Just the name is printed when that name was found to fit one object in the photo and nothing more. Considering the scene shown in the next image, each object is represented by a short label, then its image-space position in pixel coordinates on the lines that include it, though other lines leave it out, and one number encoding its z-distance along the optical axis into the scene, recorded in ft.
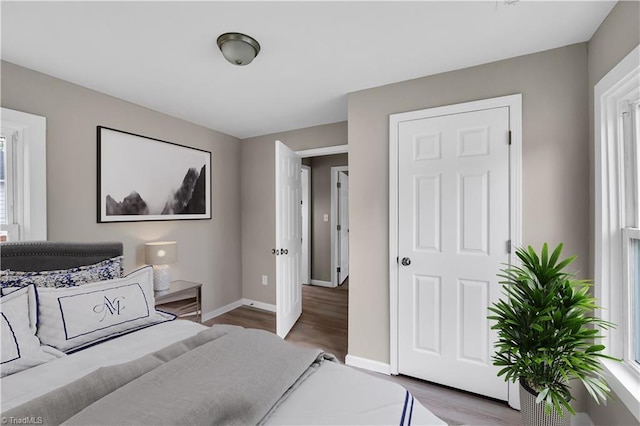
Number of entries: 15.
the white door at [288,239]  9.45
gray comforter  2.91
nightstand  8.81
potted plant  4.42
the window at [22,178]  6.73
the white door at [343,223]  17.51
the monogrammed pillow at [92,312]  4.80
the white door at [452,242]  6.64
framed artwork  8.55
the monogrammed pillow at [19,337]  4.05
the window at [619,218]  4.79
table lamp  9.03
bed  3.07
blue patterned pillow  5.23
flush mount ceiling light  5.56
